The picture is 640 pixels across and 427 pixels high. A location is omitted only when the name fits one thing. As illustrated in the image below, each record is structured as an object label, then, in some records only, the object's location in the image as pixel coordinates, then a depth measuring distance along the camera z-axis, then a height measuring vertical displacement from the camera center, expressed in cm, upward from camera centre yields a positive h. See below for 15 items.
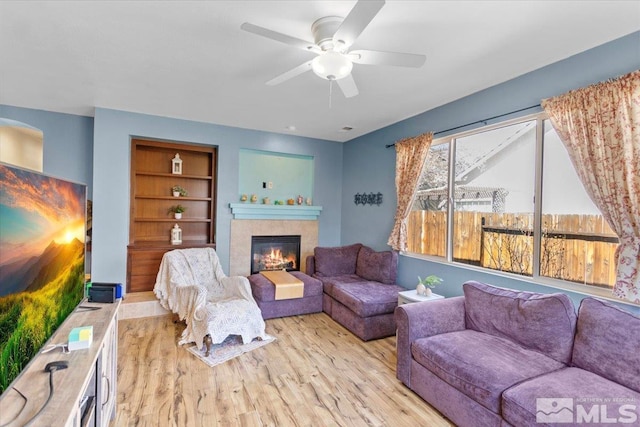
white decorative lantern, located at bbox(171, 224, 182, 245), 439 -39
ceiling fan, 168 +100
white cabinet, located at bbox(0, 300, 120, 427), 94 -65
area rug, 275 -136
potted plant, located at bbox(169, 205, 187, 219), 450 -1
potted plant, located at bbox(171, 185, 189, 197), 450 +28
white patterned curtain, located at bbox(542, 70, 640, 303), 194 +44
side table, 306 -85
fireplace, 484 -69
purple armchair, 325 -91
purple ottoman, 372 -113
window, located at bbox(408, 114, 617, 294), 236 +8
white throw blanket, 287 -96
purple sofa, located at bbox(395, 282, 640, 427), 157 -93
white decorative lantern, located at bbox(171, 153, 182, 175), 452 +67
